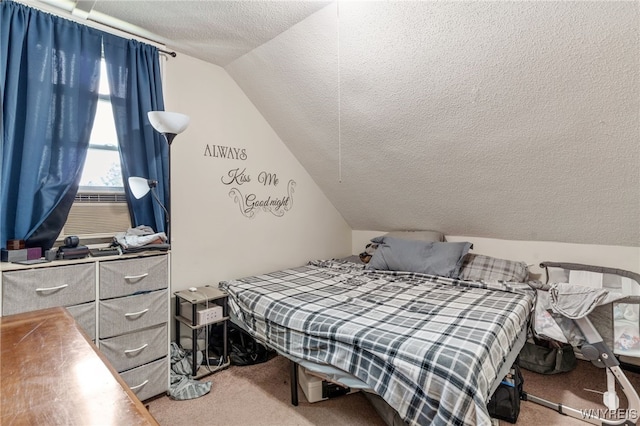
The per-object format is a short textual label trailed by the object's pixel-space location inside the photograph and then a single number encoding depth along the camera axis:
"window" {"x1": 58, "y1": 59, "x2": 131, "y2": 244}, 2.20
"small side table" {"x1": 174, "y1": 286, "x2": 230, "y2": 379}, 2.38
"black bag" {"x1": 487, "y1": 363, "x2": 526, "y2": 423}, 1.92
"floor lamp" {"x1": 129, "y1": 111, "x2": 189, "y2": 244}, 2.07
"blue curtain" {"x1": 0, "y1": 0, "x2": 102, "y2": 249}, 1.83
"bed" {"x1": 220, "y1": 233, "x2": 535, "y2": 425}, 1.46
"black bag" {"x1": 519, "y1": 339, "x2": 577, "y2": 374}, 2.53
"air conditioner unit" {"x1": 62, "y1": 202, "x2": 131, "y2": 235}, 2.16
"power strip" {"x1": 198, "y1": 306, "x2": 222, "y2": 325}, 2.40
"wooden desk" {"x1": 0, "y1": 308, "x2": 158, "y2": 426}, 0.69
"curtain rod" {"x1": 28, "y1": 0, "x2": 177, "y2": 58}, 2.02
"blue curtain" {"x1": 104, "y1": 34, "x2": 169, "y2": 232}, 2.25
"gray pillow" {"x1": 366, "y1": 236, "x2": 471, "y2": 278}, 2.92
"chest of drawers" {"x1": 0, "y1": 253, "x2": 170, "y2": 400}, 1.66
